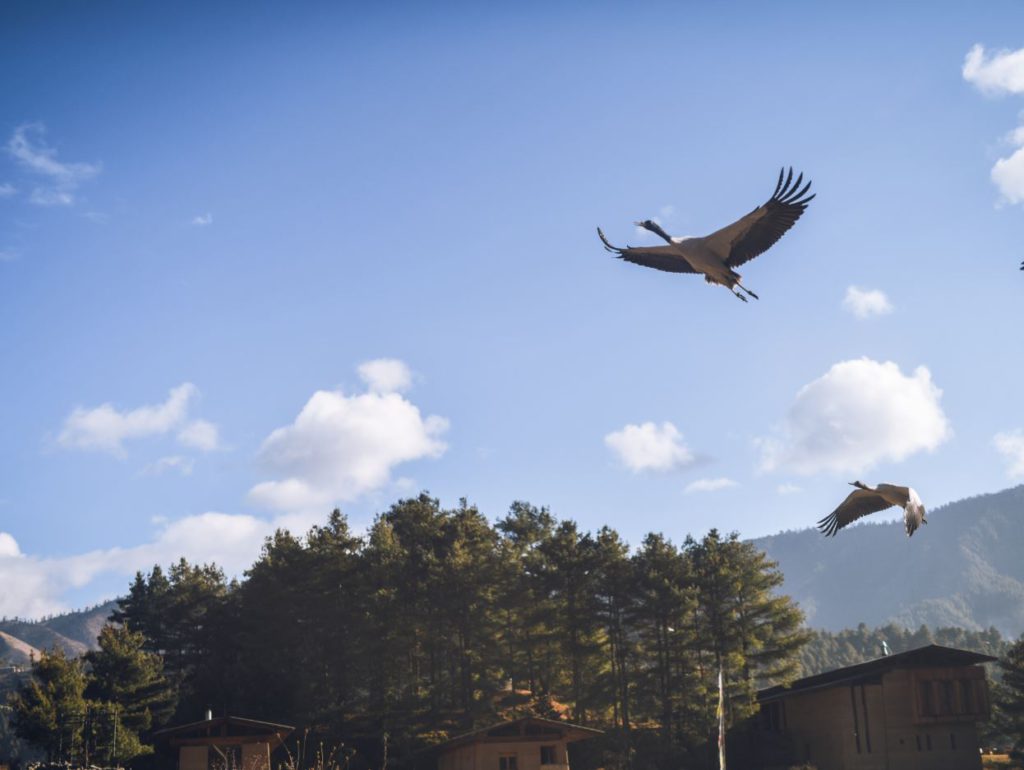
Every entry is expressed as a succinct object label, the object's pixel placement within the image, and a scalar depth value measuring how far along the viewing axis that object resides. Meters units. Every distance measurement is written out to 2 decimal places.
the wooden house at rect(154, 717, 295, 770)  35.38
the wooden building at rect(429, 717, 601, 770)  36.78
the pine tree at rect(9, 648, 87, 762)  41.00
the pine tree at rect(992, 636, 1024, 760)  48.40
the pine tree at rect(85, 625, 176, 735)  44.69
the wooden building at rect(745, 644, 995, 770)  43.09
